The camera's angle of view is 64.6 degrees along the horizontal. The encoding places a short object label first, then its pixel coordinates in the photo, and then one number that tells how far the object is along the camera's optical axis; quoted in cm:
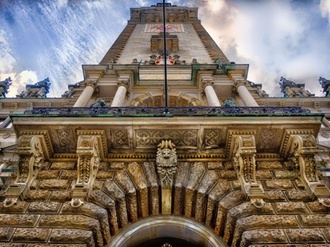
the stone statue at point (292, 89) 1691
